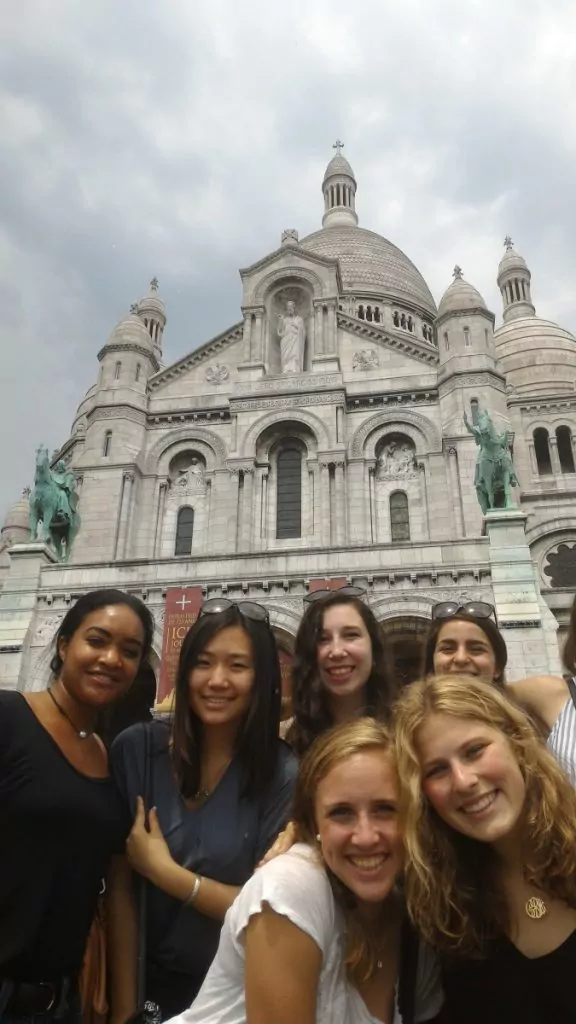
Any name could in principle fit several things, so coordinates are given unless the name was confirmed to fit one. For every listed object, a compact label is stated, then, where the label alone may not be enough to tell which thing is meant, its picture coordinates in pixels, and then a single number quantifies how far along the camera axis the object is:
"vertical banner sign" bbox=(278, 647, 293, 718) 5.06
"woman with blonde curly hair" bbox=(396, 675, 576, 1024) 2.52
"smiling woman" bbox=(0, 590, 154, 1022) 2.78
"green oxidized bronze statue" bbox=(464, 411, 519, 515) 17.50
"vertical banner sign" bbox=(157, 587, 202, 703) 15.01
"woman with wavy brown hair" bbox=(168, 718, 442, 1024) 2.21
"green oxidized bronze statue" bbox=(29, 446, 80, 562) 18.77
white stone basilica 16.25
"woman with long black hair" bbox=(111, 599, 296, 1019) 3.04
